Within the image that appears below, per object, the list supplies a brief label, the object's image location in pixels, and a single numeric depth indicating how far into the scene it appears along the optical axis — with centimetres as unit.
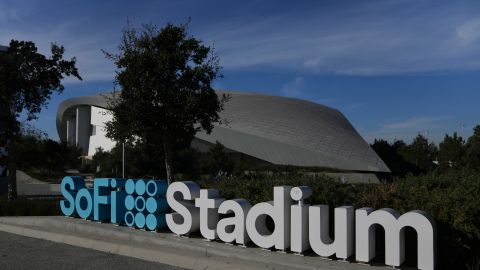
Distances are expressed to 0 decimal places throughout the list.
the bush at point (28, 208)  1494
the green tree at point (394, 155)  7298
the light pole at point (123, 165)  3516
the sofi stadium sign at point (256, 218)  719
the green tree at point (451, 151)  5566
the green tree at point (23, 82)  1891
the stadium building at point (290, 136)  5447
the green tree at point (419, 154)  7075
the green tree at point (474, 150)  4856
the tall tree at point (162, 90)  1484
